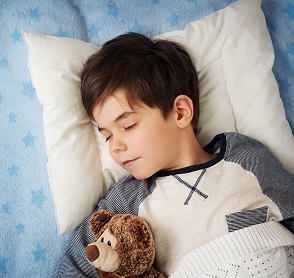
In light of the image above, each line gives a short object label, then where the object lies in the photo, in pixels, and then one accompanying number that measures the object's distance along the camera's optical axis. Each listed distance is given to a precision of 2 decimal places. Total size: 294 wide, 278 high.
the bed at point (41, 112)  1.24
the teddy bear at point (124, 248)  0.98
